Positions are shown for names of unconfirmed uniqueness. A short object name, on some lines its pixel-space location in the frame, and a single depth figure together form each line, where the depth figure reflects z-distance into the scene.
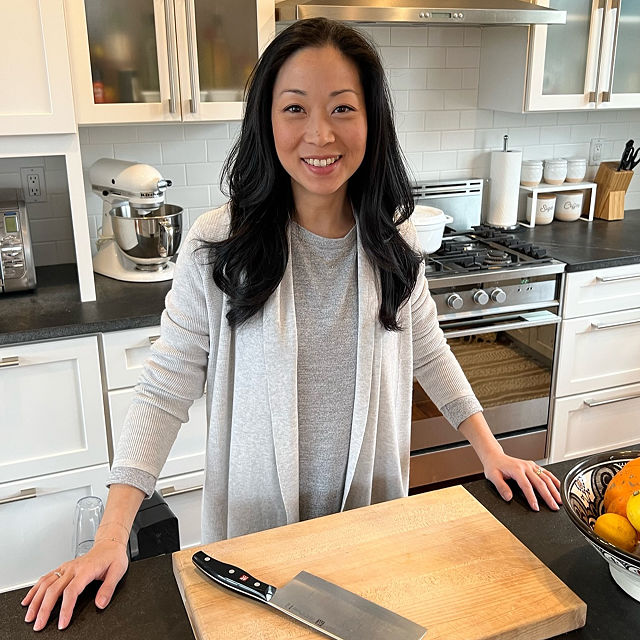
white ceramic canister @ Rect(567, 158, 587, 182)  3.41
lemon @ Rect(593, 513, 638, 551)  0.93
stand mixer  2.39
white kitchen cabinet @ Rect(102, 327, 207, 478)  2.23
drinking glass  1.95
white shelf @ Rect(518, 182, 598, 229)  3.33
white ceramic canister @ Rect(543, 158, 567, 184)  3.35
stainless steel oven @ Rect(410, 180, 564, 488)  2.71
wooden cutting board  0.92
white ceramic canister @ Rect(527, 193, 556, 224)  3.36
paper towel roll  3.21
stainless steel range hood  2.35
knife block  3.42
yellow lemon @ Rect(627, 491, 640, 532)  0.92
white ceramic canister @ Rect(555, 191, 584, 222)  3.42
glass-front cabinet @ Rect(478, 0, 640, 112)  2.91
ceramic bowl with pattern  0.90
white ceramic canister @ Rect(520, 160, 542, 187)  3.31
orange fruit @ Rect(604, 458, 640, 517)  0.99
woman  1.18
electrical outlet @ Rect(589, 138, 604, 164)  3.52
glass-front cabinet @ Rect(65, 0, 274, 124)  2.23
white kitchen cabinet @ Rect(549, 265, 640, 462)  2.88
